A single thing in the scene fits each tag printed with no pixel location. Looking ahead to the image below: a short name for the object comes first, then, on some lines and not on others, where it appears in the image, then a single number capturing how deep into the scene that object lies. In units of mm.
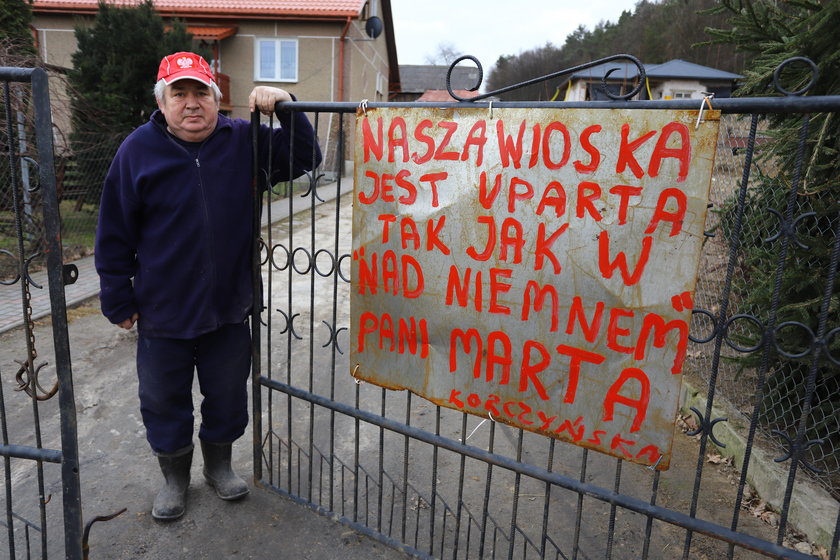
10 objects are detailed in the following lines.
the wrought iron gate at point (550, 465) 1776
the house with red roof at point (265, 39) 18234
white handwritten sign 1796
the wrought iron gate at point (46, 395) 1854
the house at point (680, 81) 17297
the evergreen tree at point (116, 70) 9297
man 2416
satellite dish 19234
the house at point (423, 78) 38875
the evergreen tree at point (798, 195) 2805
